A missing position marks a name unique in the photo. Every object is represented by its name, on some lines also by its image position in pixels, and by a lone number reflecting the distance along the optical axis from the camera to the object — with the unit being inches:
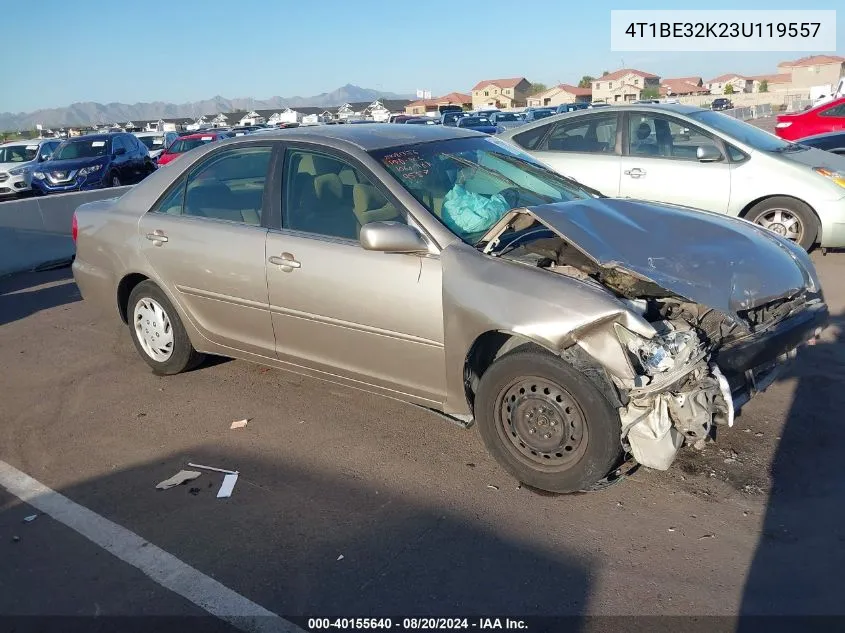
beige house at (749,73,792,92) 3522.4
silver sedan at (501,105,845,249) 285.3
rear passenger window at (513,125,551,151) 335.9
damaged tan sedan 131.6
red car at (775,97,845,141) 565.0
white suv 756.0
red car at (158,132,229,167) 823.7
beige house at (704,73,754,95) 4173.2
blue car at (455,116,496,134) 1113.7
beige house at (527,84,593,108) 3533.5
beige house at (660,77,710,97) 3580.7
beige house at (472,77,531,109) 3850.9
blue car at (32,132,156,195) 698.2
